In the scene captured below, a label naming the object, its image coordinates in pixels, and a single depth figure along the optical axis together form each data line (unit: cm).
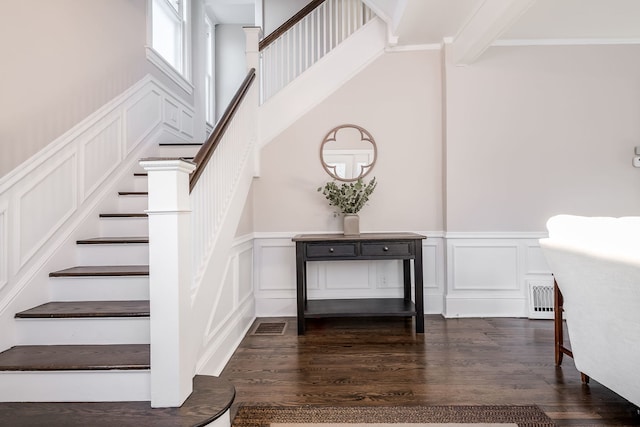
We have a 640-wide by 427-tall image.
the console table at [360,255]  323
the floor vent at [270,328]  329
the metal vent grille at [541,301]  358
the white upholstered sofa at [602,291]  164
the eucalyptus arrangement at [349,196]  358
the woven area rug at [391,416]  186
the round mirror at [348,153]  382
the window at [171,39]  391
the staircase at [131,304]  177
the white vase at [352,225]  353
